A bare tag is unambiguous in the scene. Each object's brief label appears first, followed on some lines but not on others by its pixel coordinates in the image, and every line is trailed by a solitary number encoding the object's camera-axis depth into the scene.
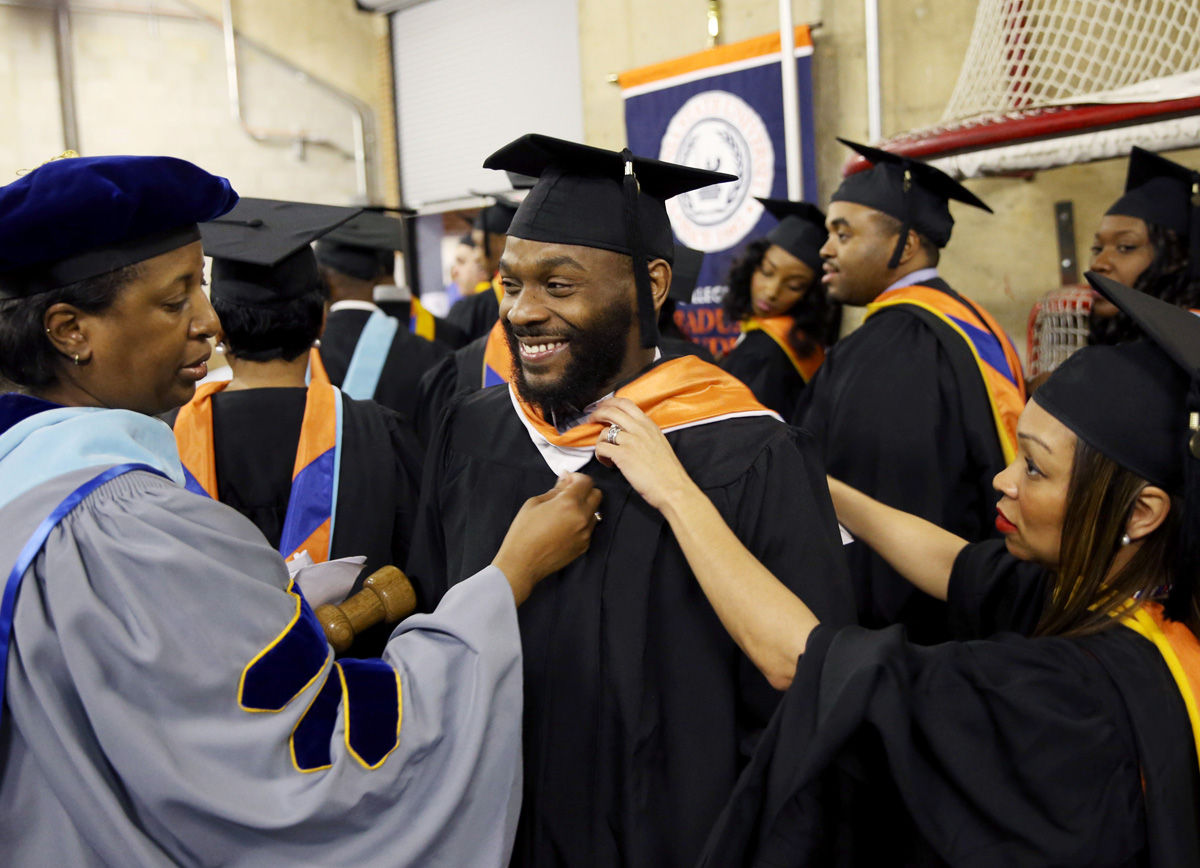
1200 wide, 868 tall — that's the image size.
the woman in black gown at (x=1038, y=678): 1.22
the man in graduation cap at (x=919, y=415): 2.96
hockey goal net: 3.35
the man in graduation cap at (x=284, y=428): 2.29
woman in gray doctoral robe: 1.11
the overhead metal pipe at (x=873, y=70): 5.19
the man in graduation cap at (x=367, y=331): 3.79
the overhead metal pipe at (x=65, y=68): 8.33
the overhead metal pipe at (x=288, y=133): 9.05
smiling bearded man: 1.55
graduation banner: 5.66
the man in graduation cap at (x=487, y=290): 5.16
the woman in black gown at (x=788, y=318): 4.38
